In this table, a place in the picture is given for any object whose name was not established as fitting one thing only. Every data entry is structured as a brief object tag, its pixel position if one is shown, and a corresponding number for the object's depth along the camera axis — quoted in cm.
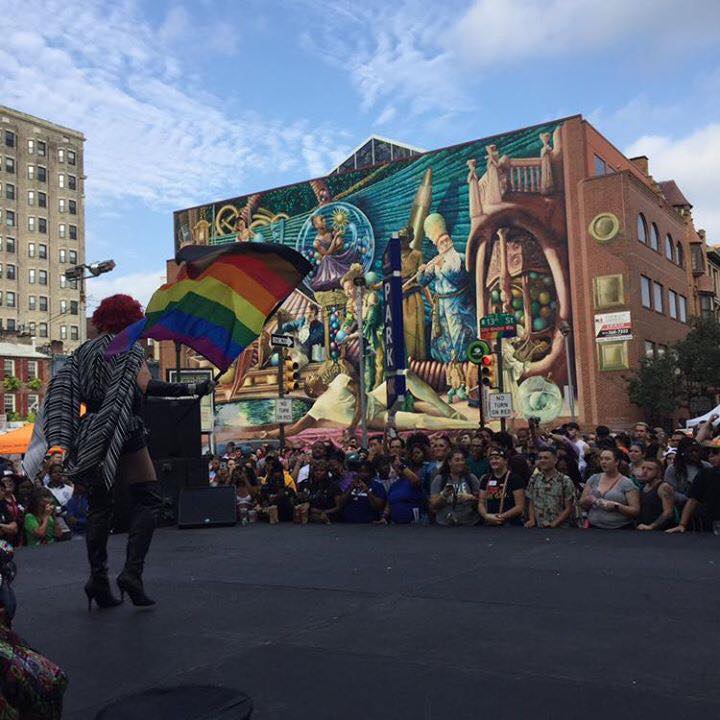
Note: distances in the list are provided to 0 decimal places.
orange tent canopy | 2107
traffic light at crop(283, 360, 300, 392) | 1880
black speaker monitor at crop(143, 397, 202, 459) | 1196
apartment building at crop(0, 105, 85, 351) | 8300
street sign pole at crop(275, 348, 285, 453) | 1862
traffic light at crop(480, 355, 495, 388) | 1956
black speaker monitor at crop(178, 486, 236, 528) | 1060
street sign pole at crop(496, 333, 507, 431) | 2074
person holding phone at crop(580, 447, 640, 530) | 878
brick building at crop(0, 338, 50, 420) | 6906
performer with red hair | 479
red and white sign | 3678
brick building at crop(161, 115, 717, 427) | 3703
